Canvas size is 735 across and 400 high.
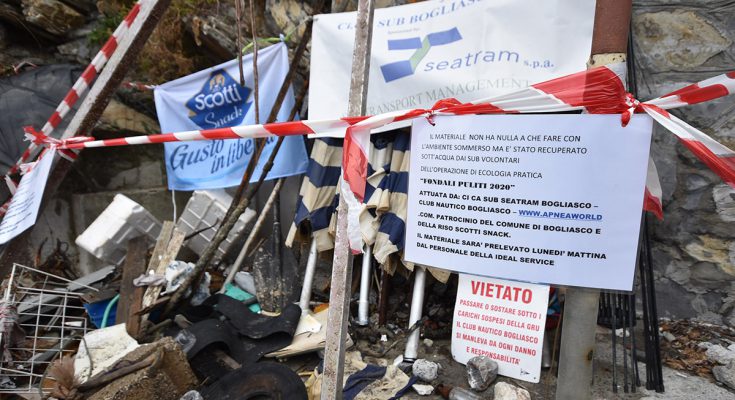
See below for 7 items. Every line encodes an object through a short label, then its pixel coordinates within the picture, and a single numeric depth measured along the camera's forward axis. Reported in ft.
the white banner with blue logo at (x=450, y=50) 9.87
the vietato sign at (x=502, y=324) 9.82
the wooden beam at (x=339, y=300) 6.37
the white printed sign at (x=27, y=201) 10.19
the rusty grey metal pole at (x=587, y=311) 5.27
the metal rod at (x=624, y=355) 8.84
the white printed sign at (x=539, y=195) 4.95
